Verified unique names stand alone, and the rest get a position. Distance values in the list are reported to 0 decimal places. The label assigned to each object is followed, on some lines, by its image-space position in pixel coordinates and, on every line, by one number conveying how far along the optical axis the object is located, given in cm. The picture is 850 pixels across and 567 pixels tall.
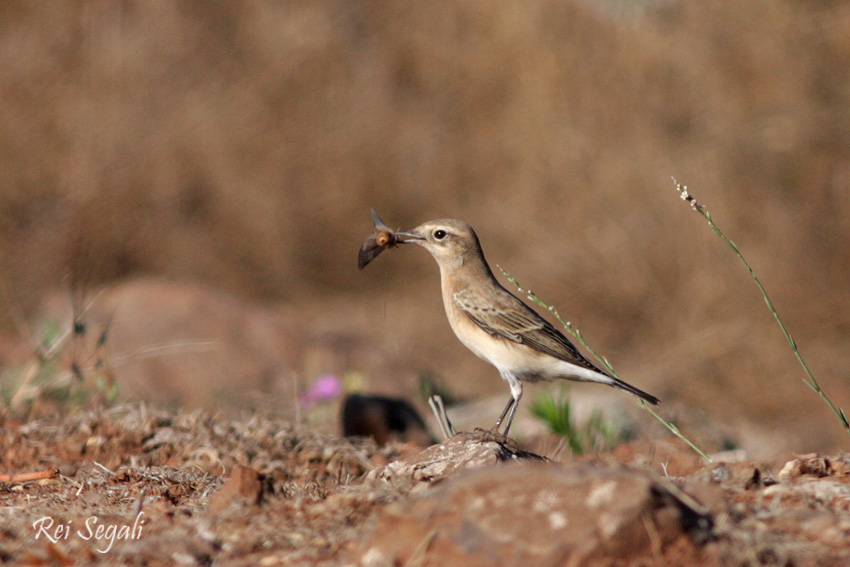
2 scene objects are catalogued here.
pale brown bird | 1170
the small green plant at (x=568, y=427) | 1318
